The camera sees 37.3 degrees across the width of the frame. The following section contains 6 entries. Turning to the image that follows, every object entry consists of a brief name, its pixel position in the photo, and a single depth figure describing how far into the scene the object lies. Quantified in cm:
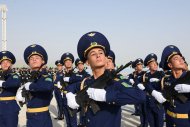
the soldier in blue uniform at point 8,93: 595
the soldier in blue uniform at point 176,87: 415
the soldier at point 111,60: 654
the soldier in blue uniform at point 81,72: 879
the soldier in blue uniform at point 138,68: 1009
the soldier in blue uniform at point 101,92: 279
